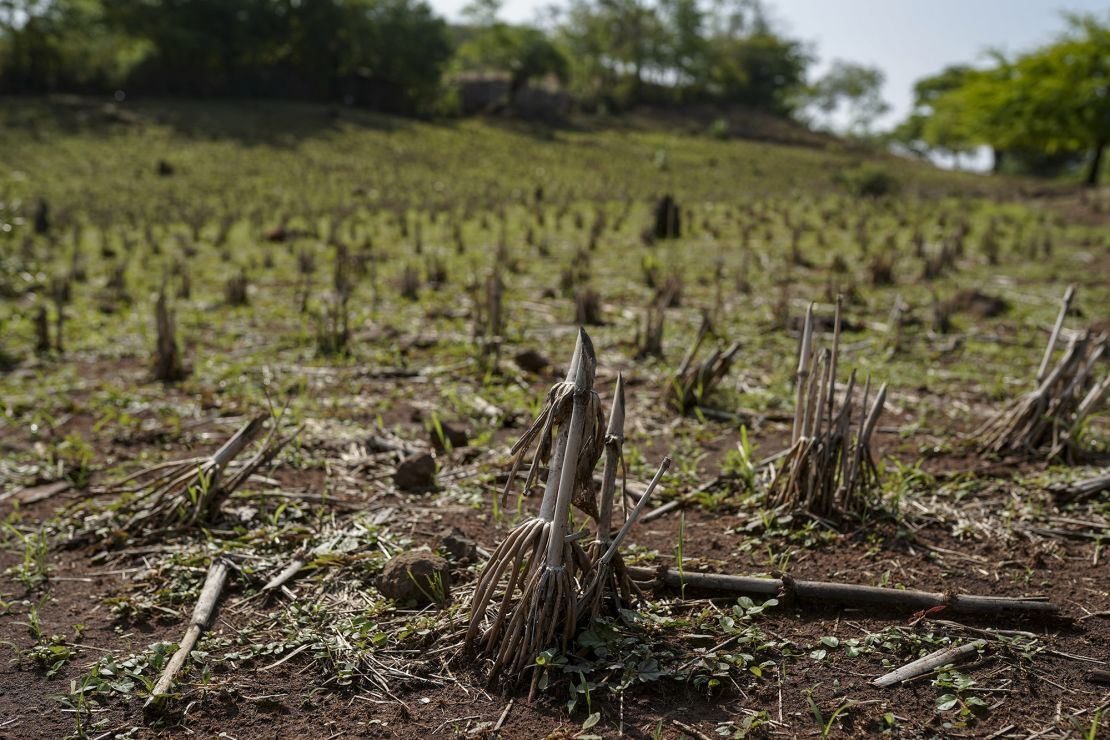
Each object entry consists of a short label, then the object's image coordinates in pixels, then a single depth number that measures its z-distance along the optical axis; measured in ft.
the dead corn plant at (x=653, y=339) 21.95
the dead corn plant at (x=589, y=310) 24.94
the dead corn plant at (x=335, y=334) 22.71
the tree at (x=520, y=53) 127.95
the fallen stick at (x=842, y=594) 10.07
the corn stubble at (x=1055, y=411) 14.29
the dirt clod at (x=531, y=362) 20.84
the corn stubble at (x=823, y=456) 12.23
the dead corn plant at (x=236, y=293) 29.50
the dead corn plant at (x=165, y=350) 20.75
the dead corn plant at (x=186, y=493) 12.87
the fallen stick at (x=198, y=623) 9.18
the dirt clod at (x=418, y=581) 10.77
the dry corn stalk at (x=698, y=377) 17.71
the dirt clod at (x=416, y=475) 14.42
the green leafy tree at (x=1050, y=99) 79.05
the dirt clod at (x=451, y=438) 16.17
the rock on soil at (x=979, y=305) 26.24
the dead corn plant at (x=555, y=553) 8.96
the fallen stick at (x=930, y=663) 9.05
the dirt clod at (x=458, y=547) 11.90
